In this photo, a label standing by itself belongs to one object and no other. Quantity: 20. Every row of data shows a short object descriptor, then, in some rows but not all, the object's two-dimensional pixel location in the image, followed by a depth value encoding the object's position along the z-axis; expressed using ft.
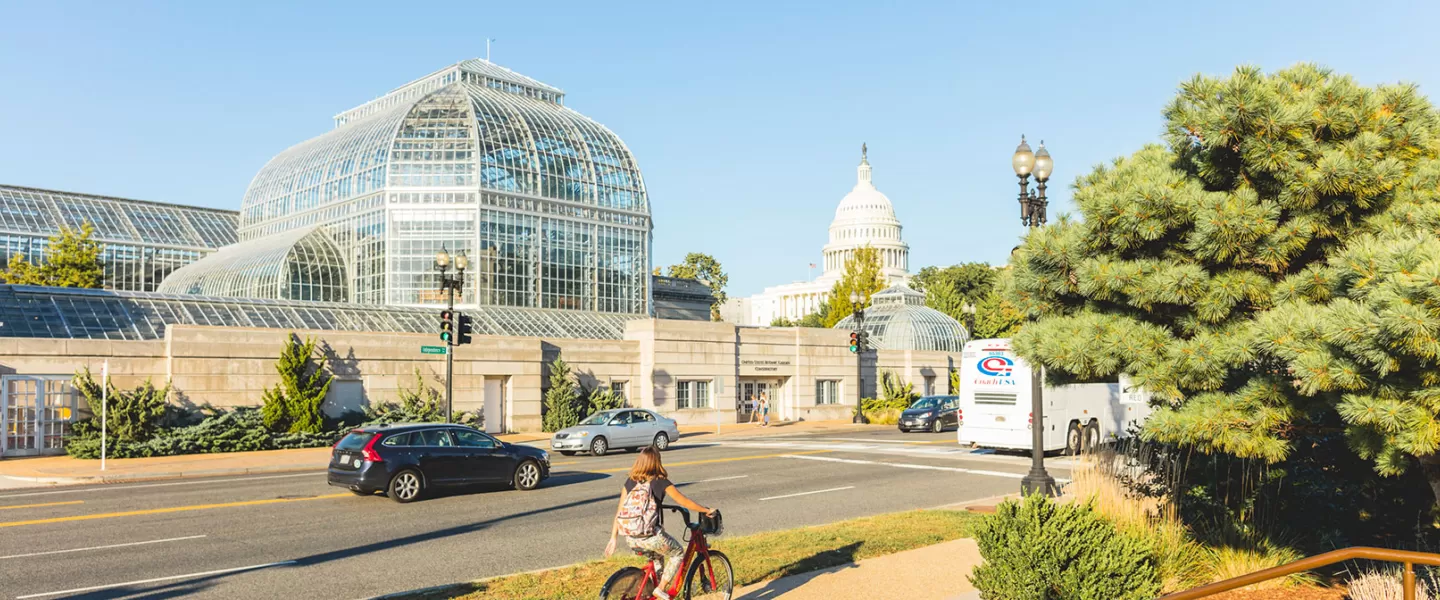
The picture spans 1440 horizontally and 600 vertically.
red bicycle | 26.76
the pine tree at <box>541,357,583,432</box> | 128.36
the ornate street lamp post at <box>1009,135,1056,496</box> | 55.67
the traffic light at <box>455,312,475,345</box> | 103.09
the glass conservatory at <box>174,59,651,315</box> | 156.25
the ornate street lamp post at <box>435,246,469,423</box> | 101.40
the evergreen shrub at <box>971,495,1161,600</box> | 27.30
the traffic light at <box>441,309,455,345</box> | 100.53
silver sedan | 94.58
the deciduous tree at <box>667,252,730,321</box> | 338.13
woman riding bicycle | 27.37
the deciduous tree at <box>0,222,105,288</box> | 137.40
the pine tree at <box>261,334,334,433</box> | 102.68
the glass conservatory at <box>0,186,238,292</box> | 162.30
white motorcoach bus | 90.27
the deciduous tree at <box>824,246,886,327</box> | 241.35
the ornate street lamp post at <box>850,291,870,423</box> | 157.58
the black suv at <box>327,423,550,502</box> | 58.18
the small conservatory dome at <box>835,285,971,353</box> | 211.20
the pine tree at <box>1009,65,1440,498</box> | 22.77
